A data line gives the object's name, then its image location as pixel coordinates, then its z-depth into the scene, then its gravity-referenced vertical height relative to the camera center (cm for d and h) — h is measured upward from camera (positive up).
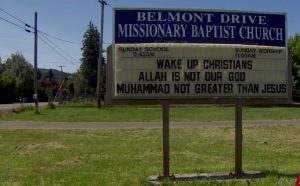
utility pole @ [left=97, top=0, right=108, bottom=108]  4944 +356
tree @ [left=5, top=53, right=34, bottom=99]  11141 +614
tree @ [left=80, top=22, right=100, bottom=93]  8000 +665
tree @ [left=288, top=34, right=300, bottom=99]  6681 +474
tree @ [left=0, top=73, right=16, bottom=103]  8544 +201
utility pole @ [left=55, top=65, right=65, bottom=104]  6449 +67
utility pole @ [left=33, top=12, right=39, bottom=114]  4556 +455
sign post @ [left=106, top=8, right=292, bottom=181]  1043 +78
